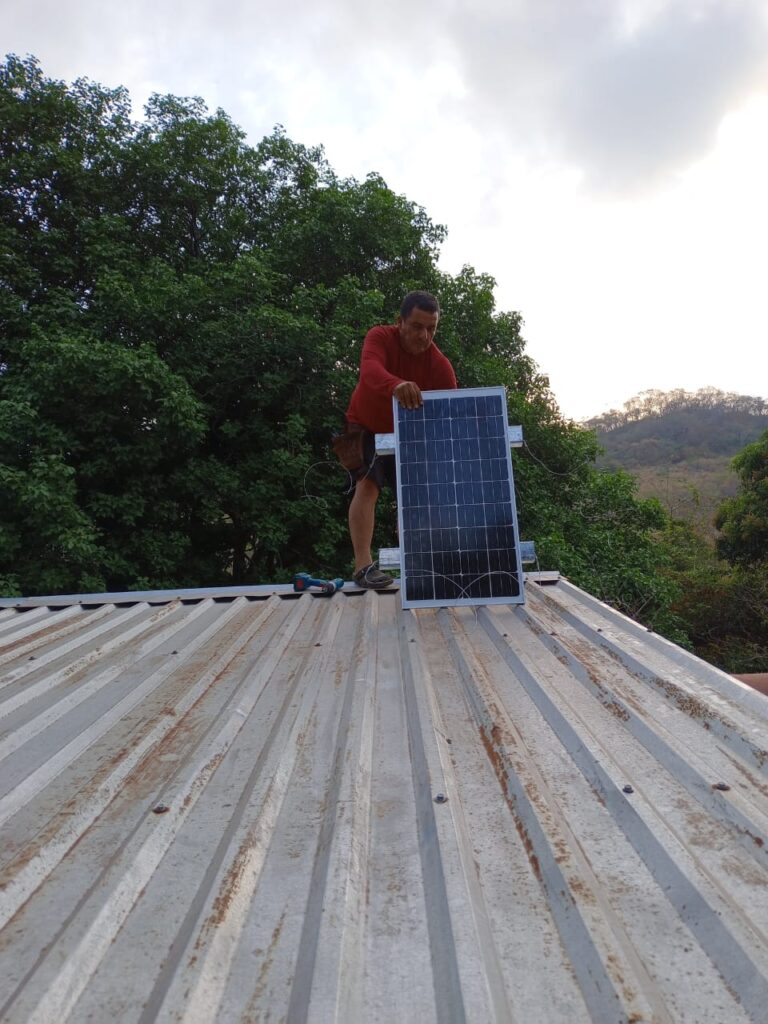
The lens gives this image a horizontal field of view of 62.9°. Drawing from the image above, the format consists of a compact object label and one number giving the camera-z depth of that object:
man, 3.52
